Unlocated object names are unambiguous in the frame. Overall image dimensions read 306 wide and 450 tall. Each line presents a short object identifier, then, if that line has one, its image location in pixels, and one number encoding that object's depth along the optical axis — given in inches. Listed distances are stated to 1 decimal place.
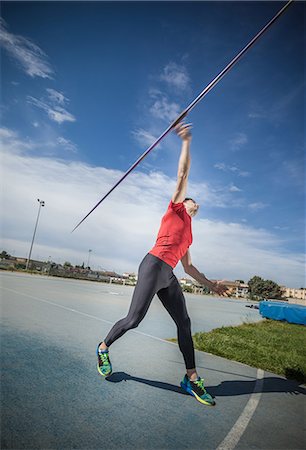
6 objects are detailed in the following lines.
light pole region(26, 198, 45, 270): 1659.0
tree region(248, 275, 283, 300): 4236.2
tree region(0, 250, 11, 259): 3667.8
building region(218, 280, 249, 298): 5634.8
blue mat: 581.1
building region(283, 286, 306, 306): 7700.3
